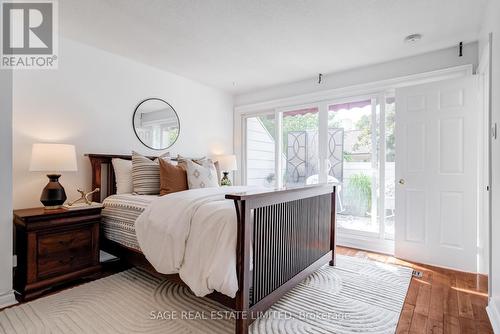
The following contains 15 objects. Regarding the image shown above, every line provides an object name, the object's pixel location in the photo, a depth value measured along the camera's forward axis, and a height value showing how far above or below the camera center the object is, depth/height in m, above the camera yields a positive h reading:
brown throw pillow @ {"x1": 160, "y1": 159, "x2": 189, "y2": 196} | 2.84 -0.12
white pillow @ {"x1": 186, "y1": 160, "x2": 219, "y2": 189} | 2.96 -0.10
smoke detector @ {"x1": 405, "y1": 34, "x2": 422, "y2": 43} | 2.67 +1.32
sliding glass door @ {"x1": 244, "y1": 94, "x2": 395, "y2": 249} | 3.41 +0.20
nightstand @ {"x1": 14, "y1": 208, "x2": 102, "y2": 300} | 2.11 -0.69
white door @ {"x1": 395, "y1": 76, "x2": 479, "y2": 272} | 2.73 -0.07
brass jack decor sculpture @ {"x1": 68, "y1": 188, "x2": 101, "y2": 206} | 2.61 -0.33
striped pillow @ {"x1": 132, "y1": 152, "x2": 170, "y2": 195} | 2.89 -0.10
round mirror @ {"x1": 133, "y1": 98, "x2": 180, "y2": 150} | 3.47 +0.59
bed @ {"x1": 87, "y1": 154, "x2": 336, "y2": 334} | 1.60 -0.55
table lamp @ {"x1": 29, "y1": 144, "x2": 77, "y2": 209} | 2.32 +0.02
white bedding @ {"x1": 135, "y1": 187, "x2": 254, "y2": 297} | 1.60 -0.49
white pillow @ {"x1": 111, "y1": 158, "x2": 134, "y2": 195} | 2.95 -0.12
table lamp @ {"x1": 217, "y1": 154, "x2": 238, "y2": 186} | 4.20 +0.06
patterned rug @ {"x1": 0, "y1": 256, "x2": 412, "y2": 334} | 1.74 -1.05
